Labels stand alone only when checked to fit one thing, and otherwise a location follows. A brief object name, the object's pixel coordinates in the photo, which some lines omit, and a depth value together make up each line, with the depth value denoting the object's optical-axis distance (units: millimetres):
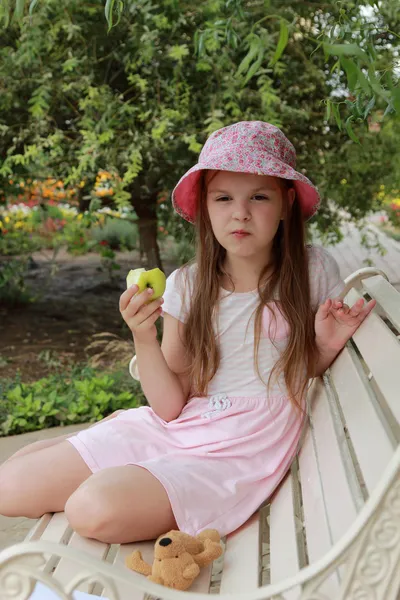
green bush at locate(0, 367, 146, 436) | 4023
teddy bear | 1742
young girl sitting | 2094
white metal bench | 1348
